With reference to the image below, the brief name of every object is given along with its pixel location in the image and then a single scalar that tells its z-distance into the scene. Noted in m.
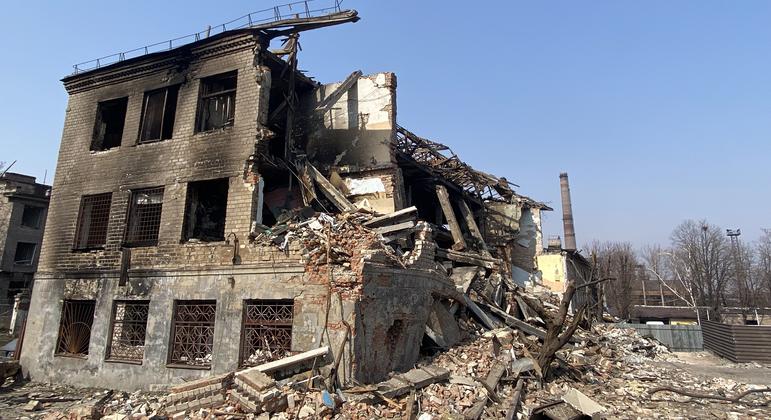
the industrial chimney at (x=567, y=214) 31.97
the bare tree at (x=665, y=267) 51.16
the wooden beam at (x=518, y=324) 11.90
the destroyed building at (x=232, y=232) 8.70
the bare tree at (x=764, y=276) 41.84
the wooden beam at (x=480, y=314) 11.78
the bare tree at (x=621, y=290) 35.94
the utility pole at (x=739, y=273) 40.16
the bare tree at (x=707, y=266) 37.56
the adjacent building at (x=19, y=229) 26.28
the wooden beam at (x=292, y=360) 7.28
